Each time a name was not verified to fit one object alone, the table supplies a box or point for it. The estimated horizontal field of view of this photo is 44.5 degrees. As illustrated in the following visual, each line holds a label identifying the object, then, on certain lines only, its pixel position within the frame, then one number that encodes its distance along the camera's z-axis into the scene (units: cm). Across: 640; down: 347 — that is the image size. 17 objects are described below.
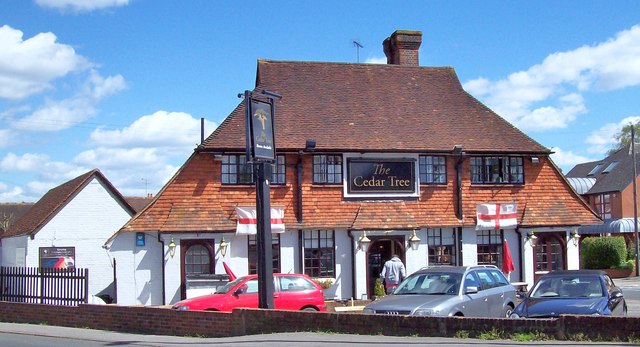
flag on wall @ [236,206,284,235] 2552
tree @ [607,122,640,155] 8025
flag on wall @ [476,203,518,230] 2745
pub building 2556
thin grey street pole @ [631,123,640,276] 4459
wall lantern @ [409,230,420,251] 2651
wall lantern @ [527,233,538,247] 2780
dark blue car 1441
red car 1828
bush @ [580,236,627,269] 4581
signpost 1564
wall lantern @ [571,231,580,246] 2841
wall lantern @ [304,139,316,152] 2615
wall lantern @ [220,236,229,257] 2538
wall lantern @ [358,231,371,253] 2603
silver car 1473
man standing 2417
